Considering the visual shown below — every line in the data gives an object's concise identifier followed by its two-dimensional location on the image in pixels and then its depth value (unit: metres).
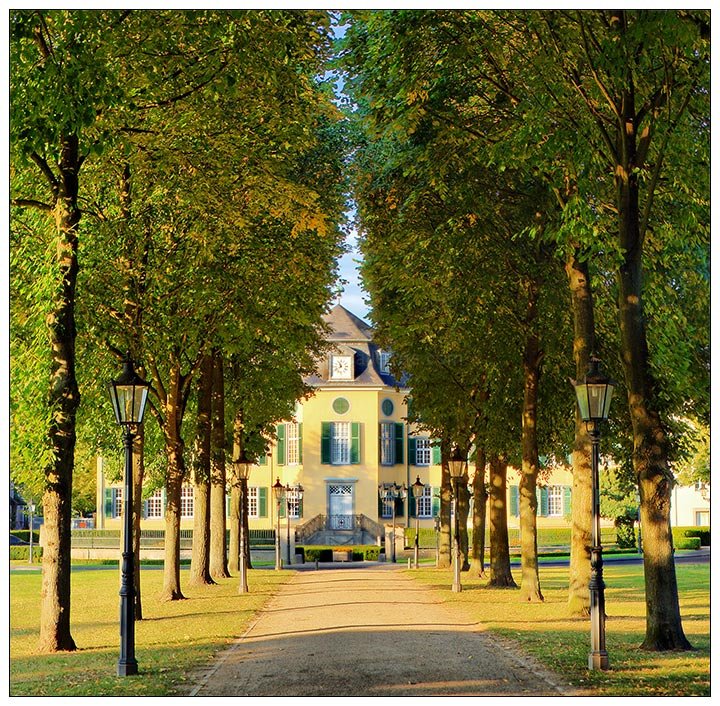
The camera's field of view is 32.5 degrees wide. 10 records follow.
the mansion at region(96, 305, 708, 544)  59.94
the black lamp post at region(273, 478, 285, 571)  36.06
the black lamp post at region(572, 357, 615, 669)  12.37
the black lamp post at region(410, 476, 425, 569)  39.28
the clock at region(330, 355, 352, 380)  60.78
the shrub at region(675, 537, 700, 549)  50.88
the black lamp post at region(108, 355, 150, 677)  12.59
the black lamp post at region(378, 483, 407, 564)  57.81
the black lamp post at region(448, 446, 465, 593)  25.27
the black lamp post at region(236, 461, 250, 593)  25.53
